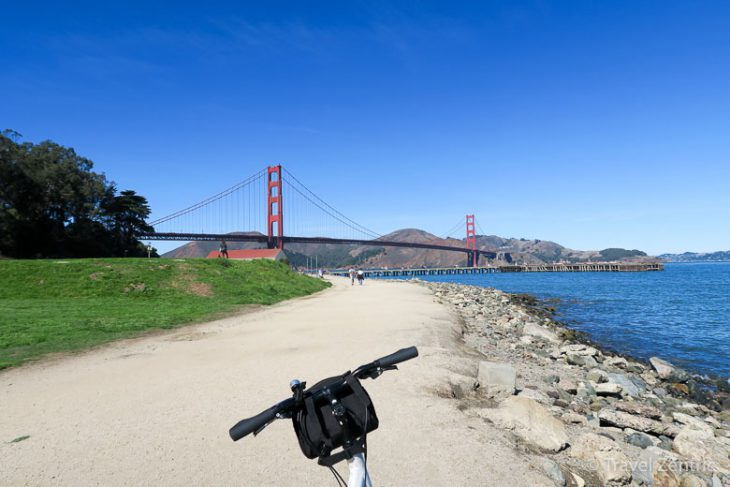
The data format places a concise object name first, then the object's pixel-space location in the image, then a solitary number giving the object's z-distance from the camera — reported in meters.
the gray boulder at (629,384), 9.46
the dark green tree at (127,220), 54.88
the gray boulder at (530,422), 5.30
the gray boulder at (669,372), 11.80
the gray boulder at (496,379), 7.30
